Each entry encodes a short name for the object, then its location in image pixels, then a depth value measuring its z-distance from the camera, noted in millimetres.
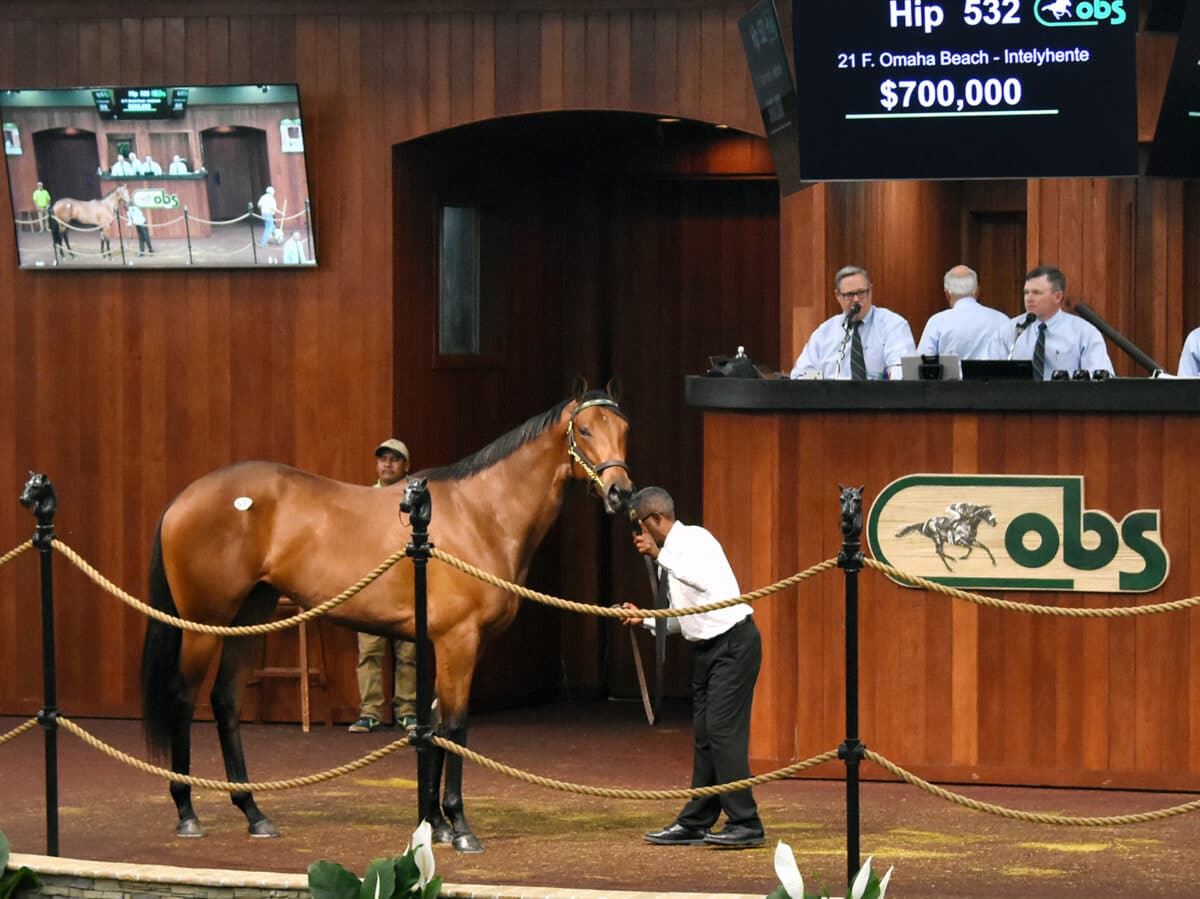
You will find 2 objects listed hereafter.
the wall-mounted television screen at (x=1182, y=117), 17472
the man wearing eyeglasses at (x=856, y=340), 18688
